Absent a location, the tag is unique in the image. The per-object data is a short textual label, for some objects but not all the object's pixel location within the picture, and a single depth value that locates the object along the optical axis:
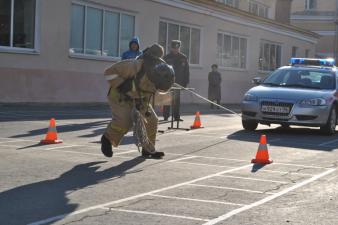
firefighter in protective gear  9.20
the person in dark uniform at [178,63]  16.02
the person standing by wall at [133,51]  13.16
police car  14.12
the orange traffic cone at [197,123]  15.02
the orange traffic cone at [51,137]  10.78
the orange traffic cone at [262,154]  9.65
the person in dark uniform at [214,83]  26.81
